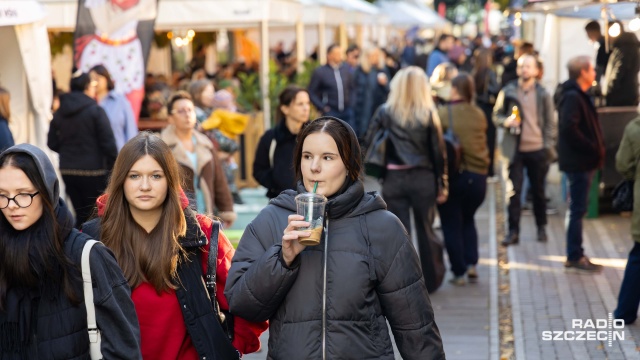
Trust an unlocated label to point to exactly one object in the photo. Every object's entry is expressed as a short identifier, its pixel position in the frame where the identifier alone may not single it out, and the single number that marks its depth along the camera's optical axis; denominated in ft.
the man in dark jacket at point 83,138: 31.71
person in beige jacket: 24.98
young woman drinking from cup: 12.19
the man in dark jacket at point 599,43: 39.70
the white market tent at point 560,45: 51.26
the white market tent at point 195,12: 41.75
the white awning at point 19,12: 28.76
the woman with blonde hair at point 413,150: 29.14
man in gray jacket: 37.88
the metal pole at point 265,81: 47.73
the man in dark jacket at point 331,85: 59.67
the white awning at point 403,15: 120.26
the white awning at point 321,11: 58.95
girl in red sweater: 13.01
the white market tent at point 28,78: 33.06
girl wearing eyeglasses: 11.25
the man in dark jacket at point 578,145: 32.99
